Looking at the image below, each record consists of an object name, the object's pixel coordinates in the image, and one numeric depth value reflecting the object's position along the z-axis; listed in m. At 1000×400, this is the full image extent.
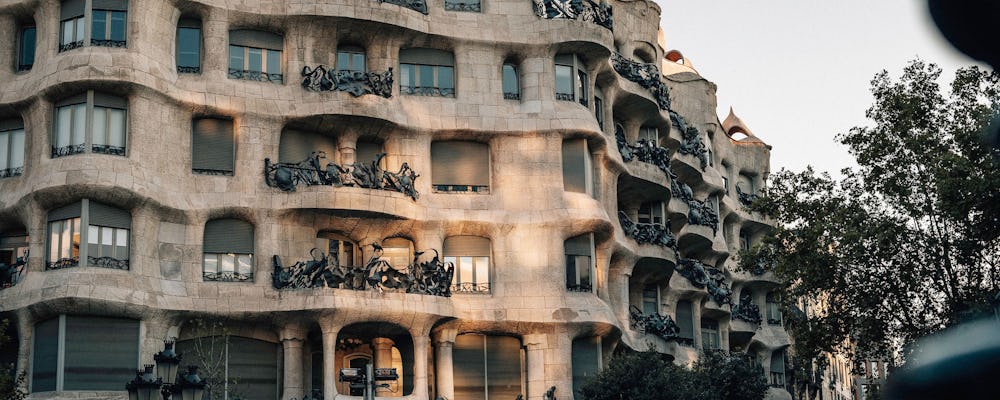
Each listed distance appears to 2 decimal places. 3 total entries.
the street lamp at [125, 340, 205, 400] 19.45
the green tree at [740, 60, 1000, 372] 34.59
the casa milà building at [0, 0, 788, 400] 36.09
